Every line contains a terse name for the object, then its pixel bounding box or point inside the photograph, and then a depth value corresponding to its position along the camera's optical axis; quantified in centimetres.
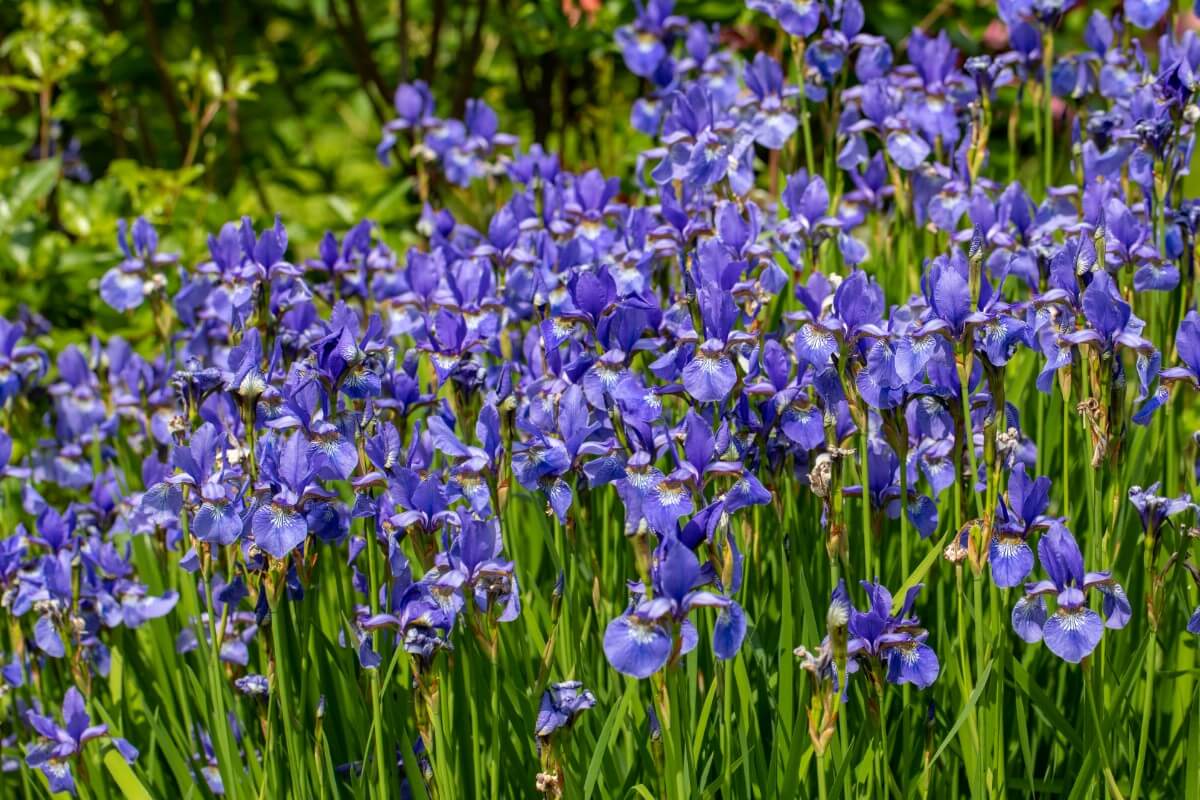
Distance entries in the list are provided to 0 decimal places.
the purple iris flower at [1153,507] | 424
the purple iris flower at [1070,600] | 412
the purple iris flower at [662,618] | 358
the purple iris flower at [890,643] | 404
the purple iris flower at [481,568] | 414
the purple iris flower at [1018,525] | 422
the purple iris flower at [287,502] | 413
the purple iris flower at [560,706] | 411
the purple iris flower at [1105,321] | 417
